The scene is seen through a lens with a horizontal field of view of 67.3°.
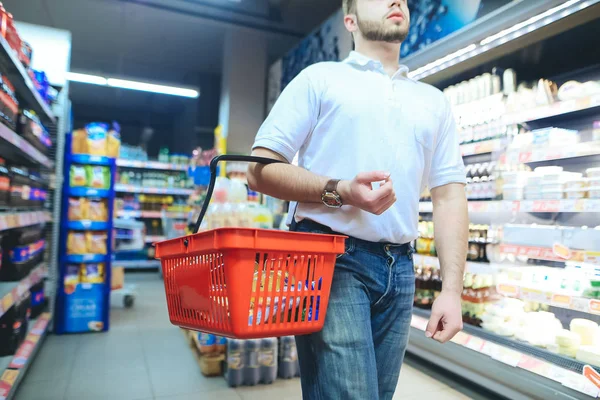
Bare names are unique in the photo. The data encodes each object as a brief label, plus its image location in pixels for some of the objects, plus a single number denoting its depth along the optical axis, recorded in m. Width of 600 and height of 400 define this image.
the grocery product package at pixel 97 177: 4.20
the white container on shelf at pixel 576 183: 2.59
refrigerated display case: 2.44
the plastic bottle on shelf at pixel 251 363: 3.00
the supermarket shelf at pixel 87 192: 4.08
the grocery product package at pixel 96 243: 4.17
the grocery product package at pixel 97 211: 4.20
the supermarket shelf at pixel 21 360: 2.38
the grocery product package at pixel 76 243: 4.09
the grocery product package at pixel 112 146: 4.44
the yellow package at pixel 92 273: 4.14
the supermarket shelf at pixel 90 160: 4.14
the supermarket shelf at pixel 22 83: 2.34
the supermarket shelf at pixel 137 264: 8.07
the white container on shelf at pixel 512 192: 2.95
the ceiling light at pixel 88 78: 8.77
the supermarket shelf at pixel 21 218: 2.25
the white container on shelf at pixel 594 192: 2.46
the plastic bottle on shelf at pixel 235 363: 2.97
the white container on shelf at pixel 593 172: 2.55
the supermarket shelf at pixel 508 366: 2.26
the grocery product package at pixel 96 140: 4.32
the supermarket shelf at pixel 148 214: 8.36
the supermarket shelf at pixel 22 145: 2.25
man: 1.00
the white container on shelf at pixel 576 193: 2.59
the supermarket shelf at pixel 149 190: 8.37
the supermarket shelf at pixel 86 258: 4.03
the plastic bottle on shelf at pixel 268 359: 3.04
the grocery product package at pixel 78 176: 4.13
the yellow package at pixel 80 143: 4.34
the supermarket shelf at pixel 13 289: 2.24
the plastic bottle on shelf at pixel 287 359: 3.15
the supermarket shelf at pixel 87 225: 4.04
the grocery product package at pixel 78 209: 4.11
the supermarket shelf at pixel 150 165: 8.45
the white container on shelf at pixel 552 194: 2.69
